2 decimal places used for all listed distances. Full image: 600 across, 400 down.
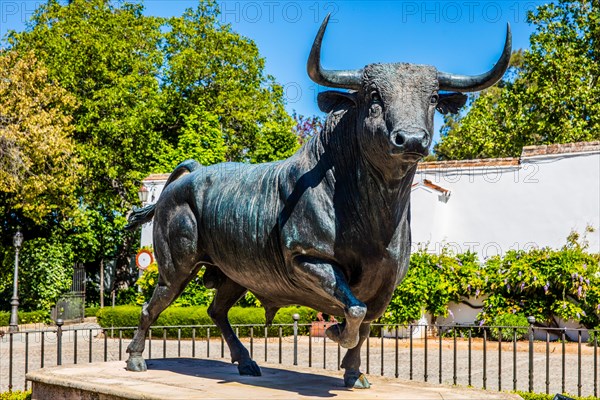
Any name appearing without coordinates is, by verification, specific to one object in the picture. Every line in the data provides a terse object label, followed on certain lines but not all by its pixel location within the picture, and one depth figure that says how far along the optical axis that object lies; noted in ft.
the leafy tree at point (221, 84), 97.45
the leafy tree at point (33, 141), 73.82
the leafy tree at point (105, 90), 91.15
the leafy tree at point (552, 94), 87.04
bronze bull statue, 14.88
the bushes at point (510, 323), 53.06
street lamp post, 71.41
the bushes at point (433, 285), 57.31
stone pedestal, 17.06
